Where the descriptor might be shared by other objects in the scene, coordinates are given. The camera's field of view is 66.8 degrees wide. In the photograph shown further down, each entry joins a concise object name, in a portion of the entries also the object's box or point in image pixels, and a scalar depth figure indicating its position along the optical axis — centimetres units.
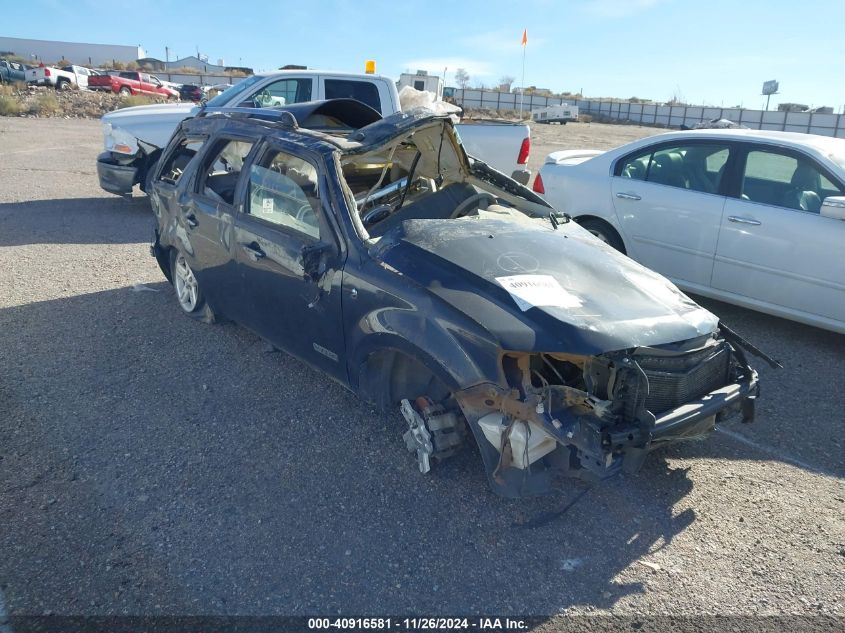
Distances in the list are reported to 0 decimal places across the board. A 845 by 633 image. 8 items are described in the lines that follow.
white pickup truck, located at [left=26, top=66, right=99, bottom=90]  3509
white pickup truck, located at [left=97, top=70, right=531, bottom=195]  873
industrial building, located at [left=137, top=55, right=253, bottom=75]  7141
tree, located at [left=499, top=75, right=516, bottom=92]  6639
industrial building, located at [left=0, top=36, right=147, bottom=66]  8238
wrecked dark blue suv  284
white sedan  508
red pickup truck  3606
